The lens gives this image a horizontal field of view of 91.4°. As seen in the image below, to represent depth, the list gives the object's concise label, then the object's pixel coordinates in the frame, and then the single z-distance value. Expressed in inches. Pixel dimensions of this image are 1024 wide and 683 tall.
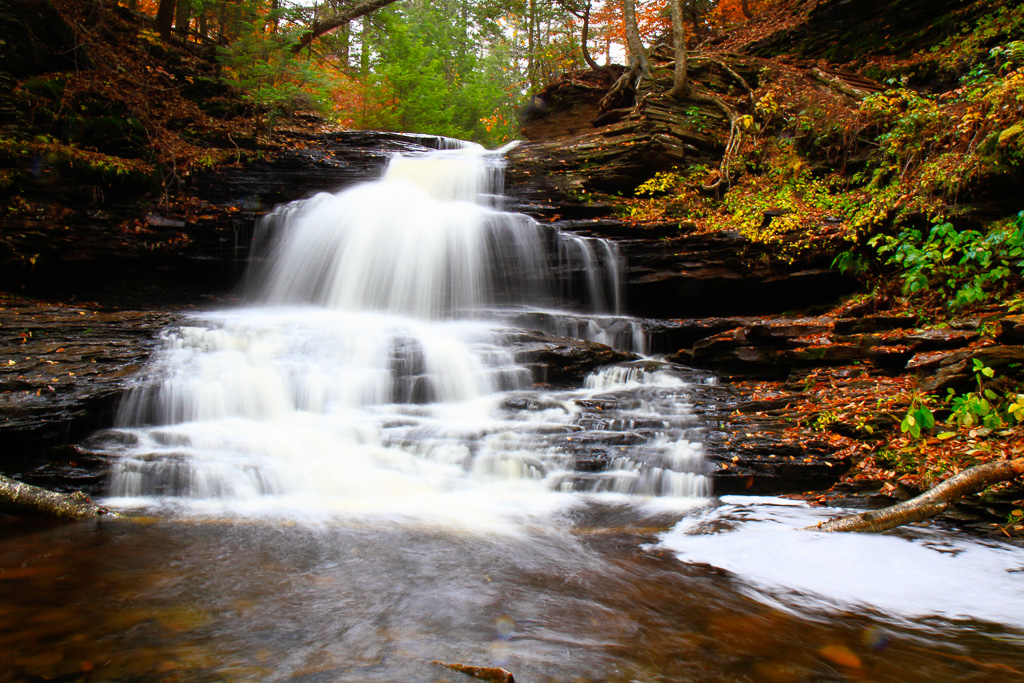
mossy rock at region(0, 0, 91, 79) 359.9
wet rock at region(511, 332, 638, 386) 297.4
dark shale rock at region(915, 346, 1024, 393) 183.9
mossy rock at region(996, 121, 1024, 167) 263.6
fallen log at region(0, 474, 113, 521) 143.7
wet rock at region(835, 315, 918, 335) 272.0
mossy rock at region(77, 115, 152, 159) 374.9
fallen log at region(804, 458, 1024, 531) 148.9
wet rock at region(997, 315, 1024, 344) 192.4
